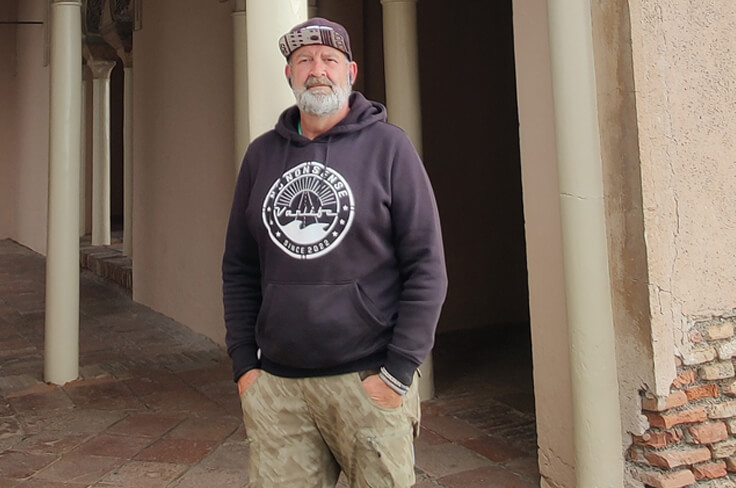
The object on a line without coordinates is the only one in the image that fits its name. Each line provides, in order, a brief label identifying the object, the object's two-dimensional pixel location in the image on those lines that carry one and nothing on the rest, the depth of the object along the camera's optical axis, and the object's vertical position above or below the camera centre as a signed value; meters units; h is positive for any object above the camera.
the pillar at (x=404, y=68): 3.97 +1.17
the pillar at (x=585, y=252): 2.52 +0.06
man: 1.54 -0.02
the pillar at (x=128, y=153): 9.15 +1.66
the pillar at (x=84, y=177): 11.85 +1.88
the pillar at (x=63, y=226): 4.48 +0.38
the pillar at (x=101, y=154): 10.55 +1.99
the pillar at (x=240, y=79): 4.88 +1.42
